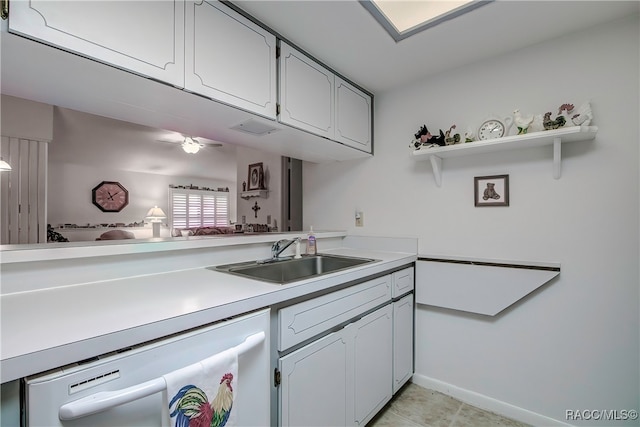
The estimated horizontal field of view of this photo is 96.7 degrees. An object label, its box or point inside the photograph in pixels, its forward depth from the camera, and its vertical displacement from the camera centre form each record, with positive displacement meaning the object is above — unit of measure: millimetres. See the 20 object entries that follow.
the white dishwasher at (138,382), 567 -380
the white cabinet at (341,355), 1097 -642
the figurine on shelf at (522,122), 1545 +518
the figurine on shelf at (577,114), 1425 +521
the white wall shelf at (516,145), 1401 +405
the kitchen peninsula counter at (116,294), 614 -260
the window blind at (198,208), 6773 +243
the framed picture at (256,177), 3353 +487
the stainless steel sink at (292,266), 1522 -297
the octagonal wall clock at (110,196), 5547 +429
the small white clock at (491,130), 1677 +523
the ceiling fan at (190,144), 4145 +1076
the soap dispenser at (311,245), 1973 -194
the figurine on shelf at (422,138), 1868 +523
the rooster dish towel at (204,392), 704 -465
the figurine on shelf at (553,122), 1439 +480
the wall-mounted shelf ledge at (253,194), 3332 +288
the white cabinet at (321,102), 1530 +717
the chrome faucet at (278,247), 1757 -185
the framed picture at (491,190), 1730 +164
